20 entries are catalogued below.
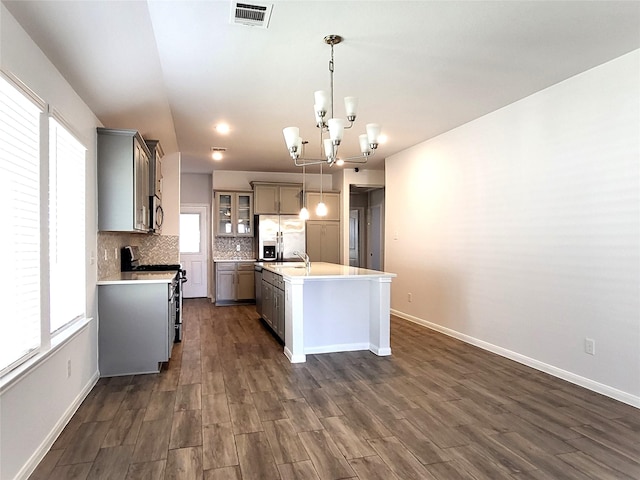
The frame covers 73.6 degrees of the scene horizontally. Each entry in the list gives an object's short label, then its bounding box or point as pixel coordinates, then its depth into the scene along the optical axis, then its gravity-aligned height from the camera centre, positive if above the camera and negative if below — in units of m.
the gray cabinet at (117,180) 3.78 +0.51
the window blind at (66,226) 2.79 +0.08
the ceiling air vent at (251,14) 2.45 +1.33
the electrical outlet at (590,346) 3.43 -0.89
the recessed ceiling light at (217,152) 6.28 +1.29
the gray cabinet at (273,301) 4.87 -0.81
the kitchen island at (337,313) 4.27 -0.81
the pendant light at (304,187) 8.08 +0.95
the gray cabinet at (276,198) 7.99 +0.73
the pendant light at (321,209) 5.12 +0.33
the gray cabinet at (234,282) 7.90 -0.85
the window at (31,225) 2.07 +0.07
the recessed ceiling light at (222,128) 5.01 +1.31
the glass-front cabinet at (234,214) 8.02 +0.43
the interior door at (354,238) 10.02 -0.04
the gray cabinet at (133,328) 3.78 -0.82
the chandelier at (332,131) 2.94 +0.81
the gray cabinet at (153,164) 4.97 +0.86
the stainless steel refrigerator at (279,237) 7.91 -0.01
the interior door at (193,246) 8.69 -0.19
